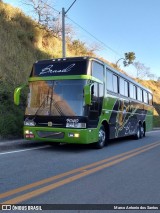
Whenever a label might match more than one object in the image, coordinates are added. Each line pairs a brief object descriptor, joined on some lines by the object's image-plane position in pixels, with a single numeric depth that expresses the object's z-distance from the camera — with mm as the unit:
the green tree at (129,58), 62253
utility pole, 18662
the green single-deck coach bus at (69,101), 11945
